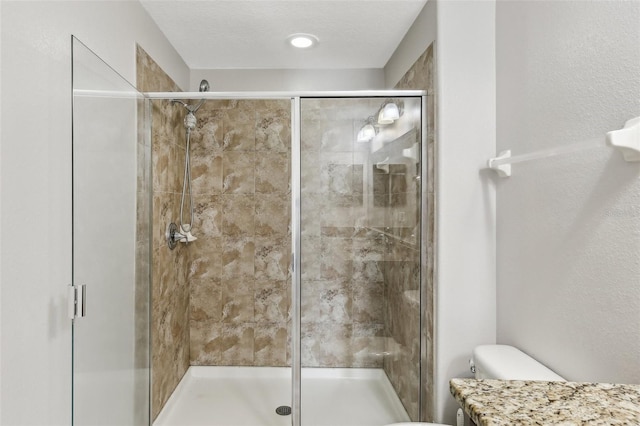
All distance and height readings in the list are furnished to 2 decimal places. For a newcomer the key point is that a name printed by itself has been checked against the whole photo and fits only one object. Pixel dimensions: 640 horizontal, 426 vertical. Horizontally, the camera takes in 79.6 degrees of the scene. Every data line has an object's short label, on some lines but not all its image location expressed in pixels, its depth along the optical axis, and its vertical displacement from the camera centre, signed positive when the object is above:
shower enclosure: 1.99 -0.21
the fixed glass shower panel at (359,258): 2.08 -0.24
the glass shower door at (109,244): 1.45 -0.13
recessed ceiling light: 2.46 +1.14
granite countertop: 0.72 -0.38
